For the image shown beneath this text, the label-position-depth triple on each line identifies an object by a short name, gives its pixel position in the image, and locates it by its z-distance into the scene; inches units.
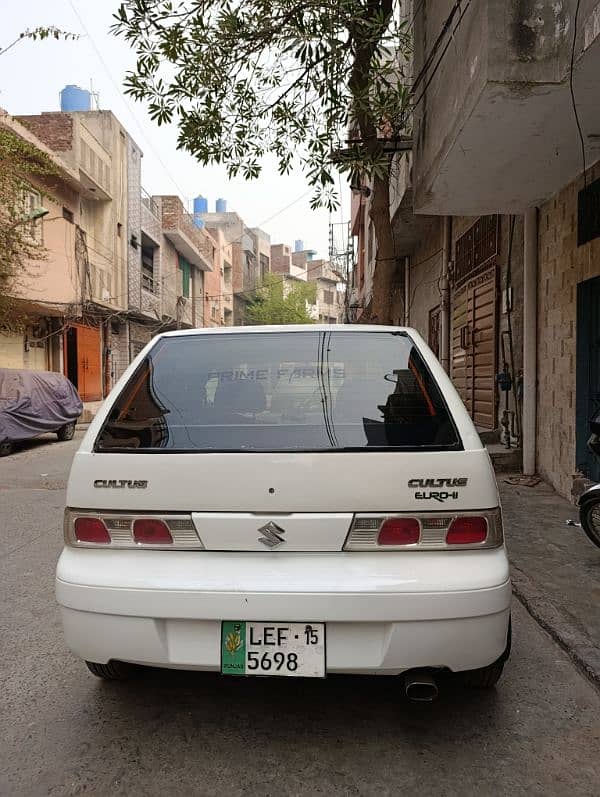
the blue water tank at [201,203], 2188.7
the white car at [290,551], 82.8
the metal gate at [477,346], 362.9
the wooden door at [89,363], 884.0
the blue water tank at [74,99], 976.3
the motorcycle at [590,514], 181.5
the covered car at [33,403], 466.6
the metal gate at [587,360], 235.0
